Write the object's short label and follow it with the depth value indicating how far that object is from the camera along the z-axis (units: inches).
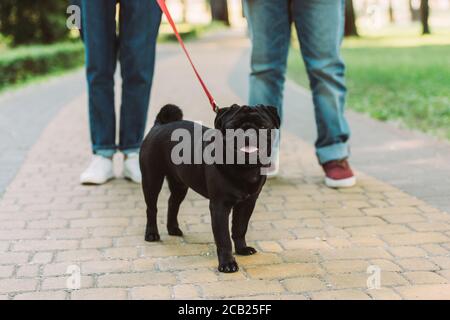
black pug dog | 121.3
